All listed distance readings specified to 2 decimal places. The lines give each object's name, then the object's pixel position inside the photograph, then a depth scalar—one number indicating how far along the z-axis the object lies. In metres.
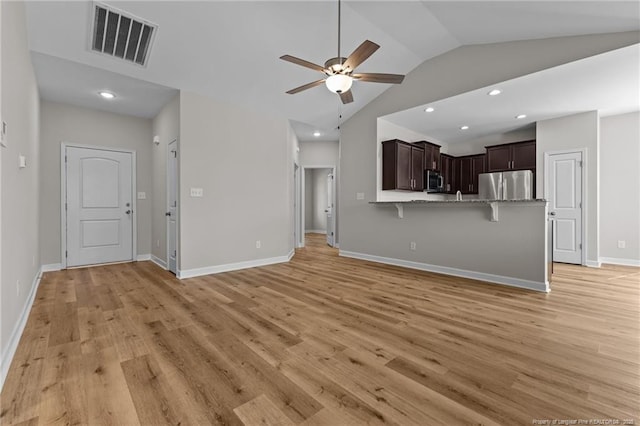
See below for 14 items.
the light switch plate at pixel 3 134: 1.71
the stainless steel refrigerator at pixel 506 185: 5.42
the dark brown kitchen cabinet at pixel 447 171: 6.61
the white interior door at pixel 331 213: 7.57
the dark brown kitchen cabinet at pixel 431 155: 5.94
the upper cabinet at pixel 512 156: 5.70
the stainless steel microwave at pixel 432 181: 5.96
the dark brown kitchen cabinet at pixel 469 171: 6.59
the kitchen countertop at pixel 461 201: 3.44
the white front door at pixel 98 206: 4.66
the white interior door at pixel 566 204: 5.04
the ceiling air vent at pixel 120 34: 2.73
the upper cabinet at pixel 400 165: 5.20
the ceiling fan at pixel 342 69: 2.49
